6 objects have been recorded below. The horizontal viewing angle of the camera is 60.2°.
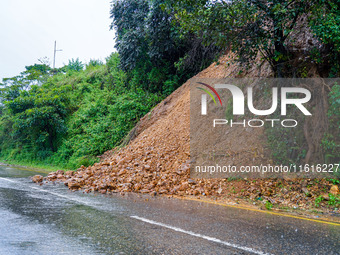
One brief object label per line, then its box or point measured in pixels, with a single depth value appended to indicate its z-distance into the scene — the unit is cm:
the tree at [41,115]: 1966
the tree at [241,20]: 751
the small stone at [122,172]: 975
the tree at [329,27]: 698
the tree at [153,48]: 1556
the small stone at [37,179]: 1049
